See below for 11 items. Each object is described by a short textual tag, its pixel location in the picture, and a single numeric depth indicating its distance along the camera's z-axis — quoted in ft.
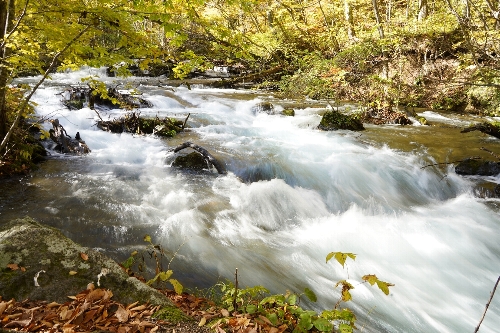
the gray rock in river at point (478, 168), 25.05
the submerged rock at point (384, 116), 39.06
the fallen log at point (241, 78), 60.08
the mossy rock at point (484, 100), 40.89
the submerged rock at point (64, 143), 27.61
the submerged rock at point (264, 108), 42.83
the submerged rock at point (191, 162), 25.68
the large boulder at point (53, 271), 7.38
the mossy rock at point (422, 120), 38.53
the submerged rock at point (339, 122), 36.37
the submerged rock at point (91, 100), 36.98
